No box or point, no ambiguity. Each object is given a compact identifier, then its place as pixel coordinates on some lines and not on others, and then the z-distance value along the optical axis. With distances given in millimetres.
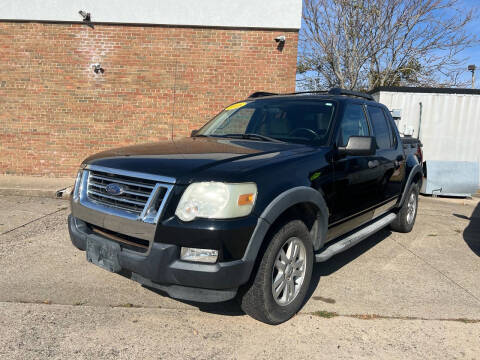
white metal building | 9750
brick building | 8469
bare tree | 17766
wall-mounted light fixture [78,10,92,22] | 8383
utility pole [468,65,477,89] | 26369
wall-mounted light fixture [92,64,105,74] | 8602
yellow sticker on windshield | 4219
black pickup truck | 2256
